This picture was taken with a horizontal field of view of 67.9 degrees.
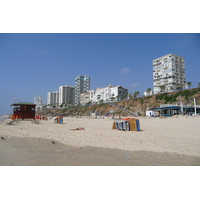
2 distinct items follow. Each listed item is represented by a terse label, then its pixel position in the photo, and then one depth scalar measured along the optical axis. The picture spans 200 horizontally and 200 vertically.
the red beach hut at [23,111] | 27.16
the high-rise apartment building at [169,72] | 84.19
